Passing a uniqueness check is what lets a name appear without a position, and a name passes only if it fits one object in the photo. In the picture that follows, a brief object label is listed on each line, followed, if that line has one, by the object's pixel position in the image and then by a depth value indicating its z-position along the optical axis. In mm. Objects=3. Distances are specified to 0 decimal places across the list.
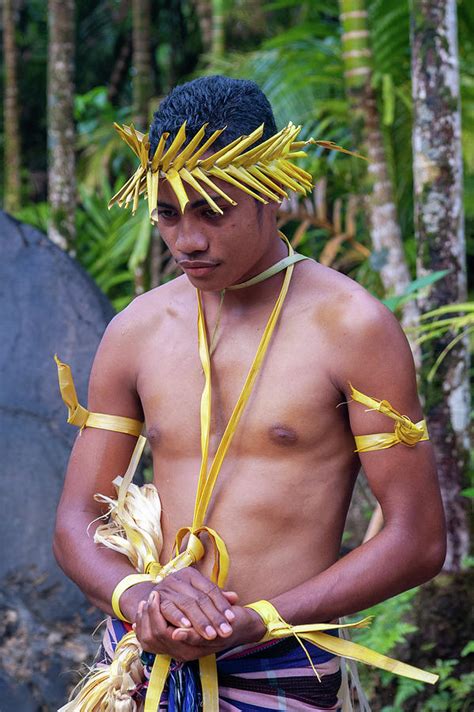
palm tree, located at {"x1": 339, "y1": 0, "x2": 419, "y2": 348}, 4883
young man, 2074
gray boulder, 4113
